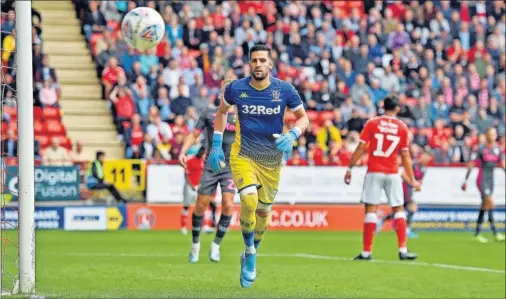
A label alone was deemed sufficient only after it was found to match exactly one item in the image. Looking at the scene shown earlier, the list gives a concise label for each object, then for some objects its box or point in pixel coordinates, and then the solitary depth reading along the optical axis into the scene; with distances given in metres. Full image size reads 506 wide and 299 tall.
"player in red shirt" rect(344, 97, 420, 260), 17.84
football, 15.52
